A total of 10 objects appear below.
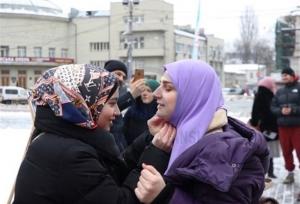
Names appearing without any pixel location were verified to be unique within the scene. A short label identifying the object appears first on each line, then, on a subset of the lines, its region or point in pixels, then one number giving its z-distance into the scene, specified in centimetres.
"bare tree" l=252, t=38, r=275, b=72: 8188
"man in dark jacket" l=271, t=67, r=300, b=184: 812
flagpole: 1286
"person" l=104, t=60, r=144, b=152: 492
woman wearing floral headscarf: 199
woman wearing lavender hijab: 192
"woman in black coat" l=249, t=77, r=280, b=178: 858
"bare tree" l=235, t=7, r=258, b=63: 7225
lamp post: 3272
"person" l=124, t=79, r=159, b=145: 527
